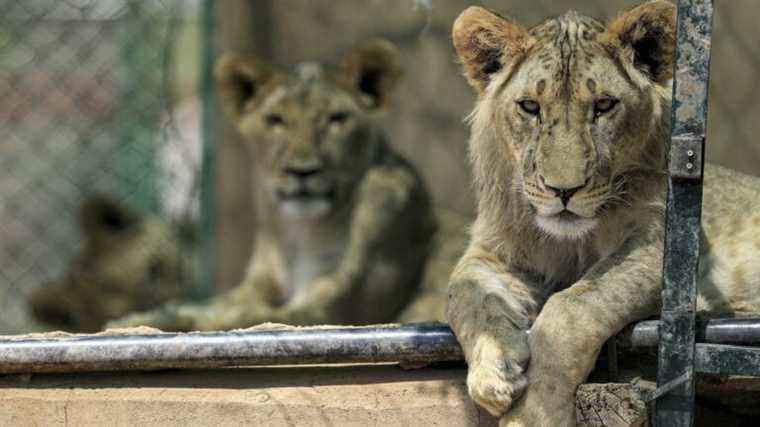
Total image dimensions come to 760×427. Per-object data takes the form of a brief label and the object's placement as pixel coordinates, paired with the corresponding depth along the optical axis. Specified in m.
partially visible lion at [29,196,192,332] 12.66
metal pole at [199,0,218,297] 12.36
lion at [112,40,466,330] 10.89
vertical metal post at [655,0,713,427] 4.89
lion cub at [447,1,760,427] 5.20
